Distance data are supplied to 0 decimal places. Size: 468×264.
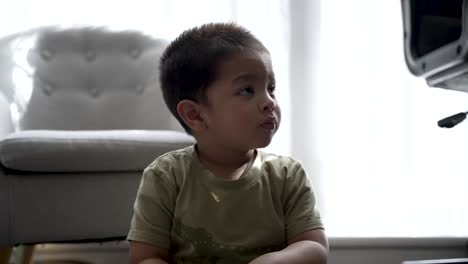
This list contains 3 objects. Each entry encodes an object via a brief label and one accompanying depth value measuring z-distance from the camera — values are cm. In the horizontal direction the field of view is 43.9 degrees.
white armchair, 137
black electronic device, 106
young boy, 100
